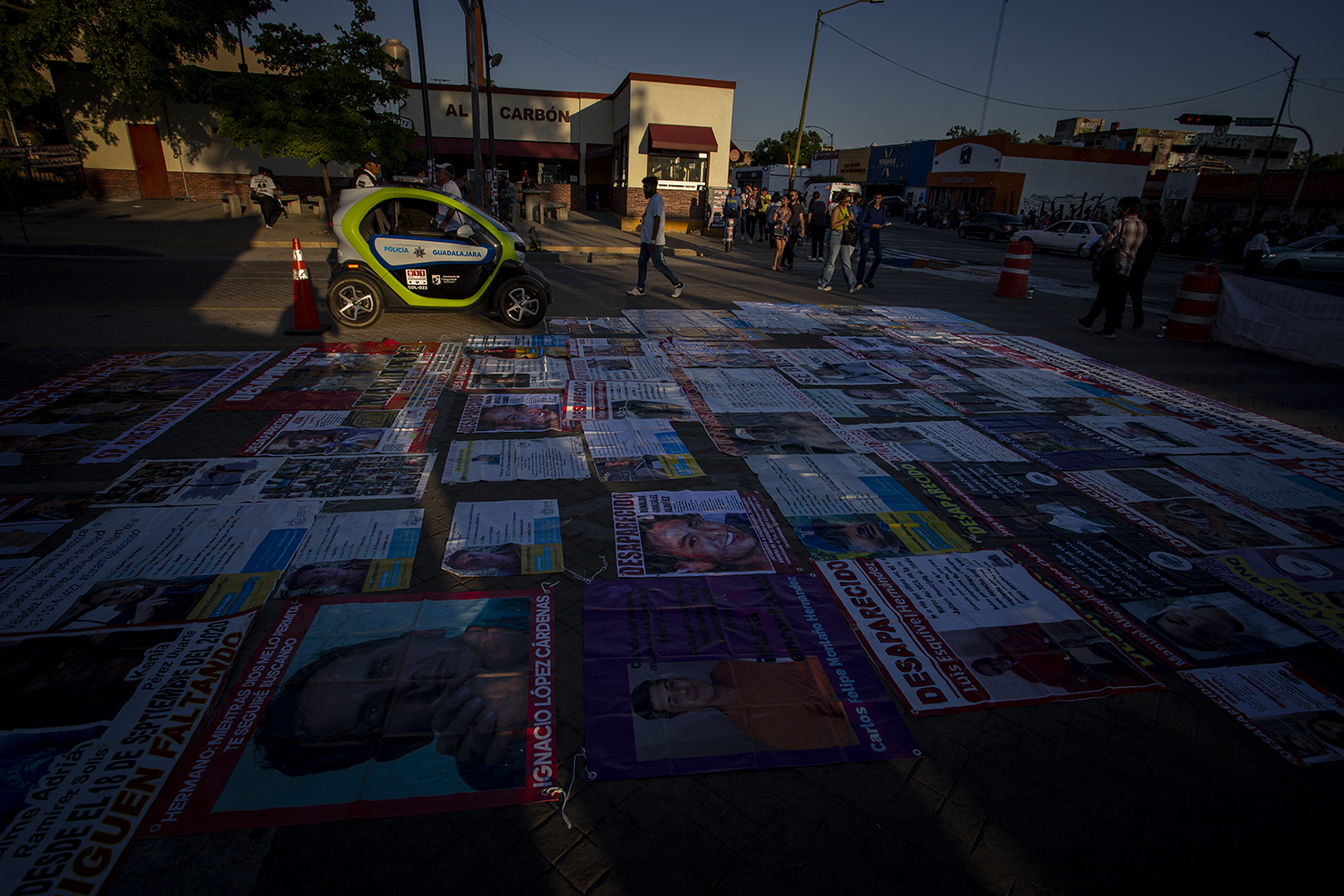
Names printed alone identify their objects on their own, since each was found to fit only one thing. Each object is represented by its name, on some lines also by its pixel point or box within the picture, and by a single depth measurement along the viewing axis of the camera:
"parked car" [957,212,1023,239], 31.11
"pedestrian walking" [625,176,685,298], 9.70
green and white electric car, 7.15
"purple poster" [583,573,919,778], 2.16
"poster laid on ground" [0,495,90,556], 3.04
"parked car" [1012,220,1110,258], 24.59
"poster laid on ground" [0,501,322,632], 2.59
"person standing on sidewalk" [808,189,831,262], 15.14
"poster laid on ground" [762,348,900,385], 6.34
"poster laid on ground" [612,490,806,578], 3.15
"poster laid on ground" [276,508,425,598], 2.86
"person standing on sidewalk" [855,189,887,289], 11.53
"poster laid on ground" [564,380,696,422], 5.14
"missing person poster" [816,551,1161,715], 2.49
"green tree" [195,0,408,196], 16.64
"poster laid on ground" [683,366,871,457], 4.71
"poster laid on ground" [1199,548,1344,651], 2.95
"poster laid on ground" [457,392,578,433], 4.79
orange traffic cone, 6.98
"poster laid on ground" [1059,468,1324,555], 3.59
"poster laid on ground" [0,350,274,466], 4.11
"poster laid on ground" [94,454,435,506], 3.56
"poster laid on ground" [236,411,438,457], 4.25
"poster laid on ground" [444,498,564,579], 3.07
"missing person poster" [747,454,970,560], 3.41
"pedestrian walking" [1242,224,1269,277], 18.95
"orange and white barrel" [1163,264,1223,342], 8.99
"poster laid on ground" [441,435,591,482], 4.01
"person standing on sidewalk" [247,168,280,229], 17.39
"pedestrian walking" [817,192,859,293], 11.24
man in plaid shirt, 8.55
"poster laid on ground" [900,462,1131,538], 3.70
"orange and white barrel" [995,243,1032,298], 12.38
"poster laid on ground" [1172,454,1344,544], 3.88
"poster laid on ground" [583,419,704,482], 4.16
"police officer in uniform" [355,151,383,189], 8.59
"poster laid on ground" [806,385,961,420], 5.50
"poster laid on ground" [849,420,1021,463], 4.66
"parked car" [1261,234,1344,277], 18.92
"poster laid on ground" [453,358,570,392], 5.72
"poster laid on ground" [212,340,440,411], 5.07
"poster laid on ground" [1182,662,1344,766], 2.26
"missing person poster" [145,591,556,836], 1.89
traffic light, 34.81
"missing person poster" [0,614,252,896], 1.68
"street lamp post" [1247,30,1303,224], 24.89
